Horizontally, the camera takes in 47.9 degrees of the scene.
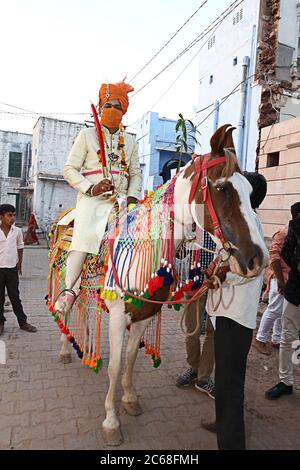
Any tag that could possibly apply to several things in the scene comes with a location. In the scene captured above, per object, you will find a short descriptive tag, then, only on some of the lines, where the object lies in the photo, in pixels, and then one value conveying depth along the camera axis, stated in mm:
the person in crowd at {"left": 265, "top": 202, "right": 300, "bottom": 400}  3195
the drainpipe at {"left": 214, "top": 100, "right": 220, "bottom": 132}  9609
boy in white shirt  4574
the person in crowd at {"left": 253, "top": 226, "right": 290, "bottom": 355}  4238
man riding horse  2699
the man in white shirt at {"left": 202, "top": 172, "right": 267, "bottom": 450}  2002
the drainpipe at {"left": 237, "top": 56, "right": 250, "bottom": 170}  8242
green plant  6922
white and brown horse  1779
